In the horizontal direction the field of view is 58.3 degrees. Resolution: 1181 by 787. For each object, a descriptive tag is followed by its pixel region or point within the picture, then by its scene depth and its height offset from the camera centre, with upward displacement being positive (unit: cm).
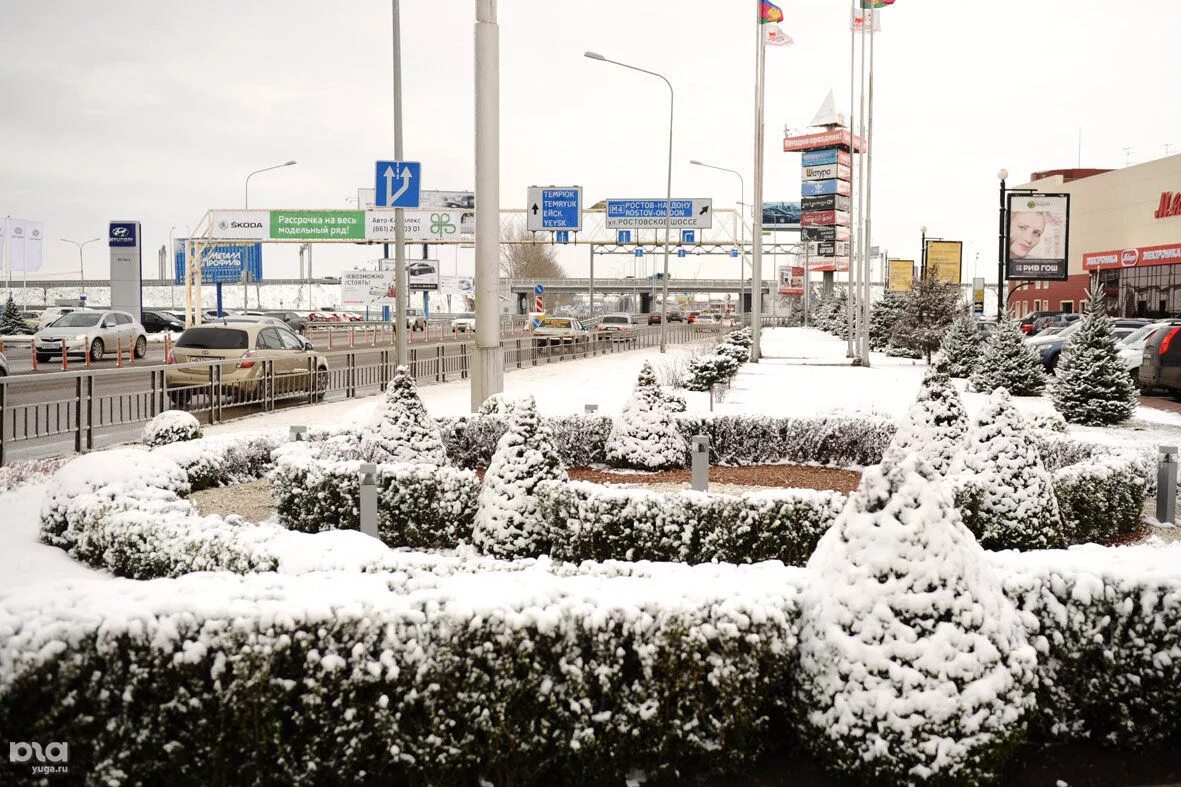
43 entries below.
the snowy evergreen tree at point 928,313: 3503 -3
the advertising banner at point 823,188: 7106 +851
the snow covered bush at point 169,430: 1148 -133
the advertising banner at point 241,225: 5619 +444
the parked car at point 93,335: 3300 -90
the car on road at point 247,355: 1978 -93
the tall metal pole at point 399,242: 1808 +117
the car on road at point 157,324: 5628 -87
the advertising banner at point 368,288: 5484 +109
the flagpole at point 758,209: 3316 +331
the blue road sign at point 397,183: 1700 +203
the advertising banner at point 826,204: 6625 +683
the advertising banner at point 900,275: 7856 +279
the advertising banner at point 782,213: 11356 +1058
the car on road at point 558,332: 4444 -99
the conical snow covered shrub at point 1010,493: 774 -133
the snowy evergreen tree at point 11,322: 4956 -74
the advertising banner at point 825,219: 6569 +579
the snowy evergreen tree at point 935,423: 940 -101
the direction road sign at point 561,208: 5891 +570
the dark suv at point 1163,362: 2259 -106
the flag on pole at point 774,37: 3325 +862
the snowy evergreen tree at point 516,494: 726 -127
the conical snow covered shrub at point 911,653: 409 -135
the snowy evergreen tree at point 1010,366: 2447 -124
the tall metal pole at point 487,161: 1158 +163
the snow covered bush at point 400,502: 807 -149
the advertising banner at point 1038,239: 4841 +340
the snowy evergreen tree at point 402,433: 959 -113
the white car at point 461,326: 6109 -101
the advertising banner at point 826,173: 7394 +984
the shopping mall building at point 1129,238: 6156 +474
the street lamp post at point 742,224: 5469 +611
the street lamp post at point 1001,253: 3418 +219
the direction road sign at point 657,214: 6494 +595
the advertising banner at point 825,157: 7544 +1112
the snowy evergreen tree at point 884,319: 4831 -34
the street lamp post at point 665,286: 4375 +106
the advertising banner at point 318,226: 5656 +447
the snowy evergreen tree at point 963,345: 3019 -95
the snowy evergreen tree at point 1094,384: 1811 -122
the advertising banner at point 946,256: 6297 +337
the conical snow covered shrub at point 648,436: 1139 -135
